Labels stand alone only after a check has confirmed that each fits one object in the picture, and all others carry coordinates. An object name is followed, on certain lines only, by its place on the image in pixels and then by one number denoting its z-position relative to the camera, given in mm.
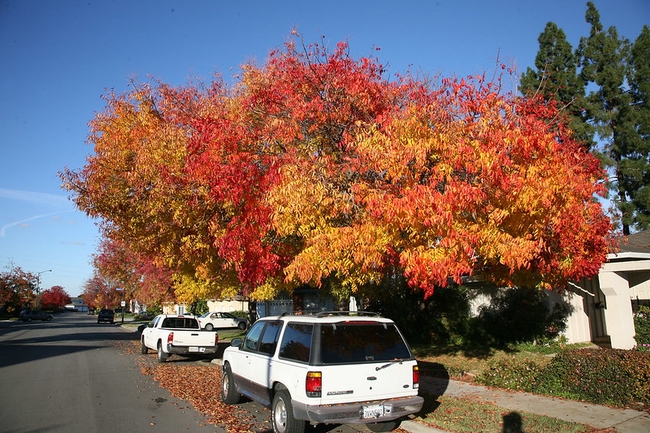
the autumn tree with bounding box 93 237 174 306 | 35625
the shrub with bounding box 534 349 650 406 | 8398
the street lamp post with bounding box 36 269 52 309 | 87862
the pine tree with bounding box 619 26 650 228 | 26641
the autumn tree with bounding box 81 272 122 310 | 65825
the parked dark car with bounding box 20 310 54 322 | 60812
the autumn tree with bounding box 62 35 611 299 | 7820
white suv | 6516
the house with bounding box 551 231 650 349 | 12617
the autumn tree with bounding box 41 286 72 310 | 109425
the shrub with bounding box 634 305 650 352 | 13032
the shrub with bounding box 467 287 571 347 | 15625
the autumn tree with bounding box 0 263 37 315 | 73000
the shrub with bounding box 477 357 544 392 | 9914
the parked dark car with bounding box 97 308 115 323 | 56875
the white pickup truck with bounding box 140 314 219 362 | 16578
